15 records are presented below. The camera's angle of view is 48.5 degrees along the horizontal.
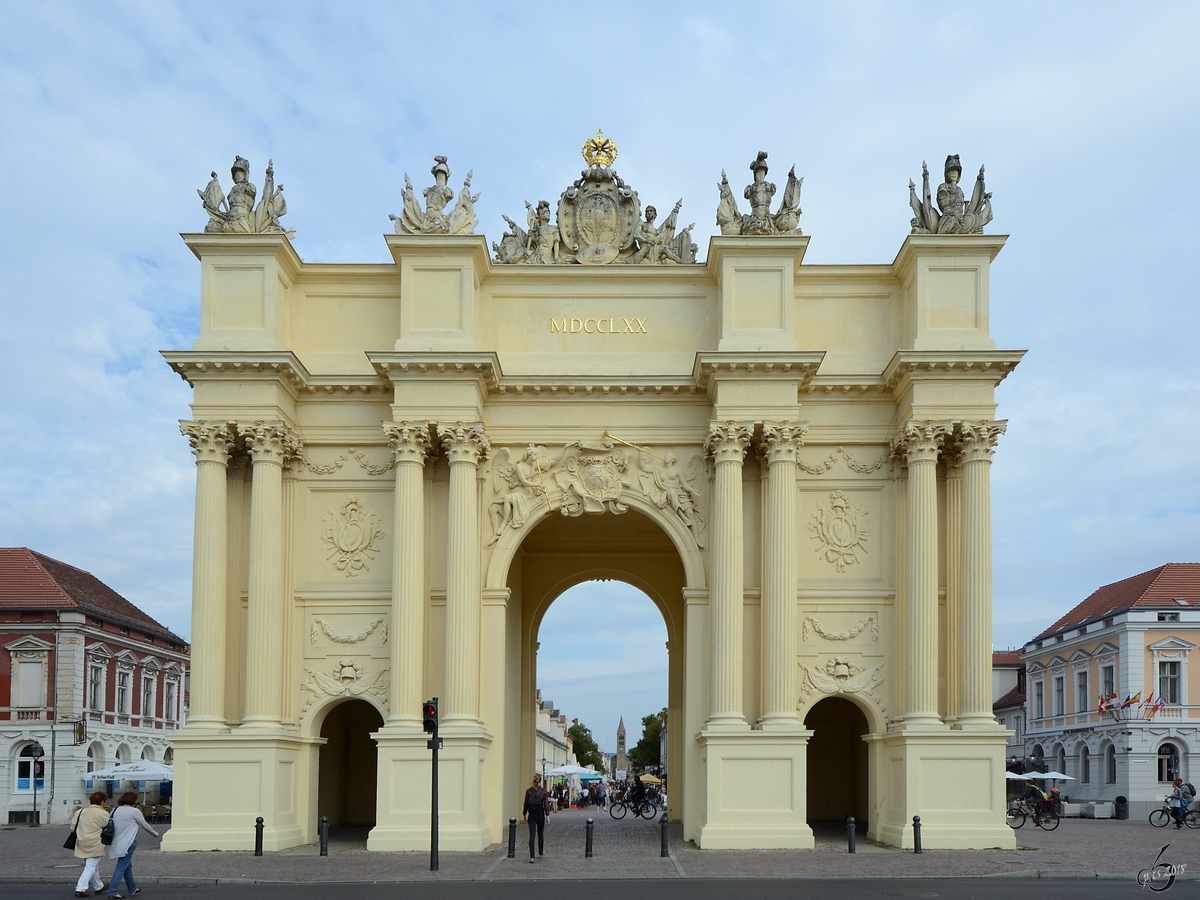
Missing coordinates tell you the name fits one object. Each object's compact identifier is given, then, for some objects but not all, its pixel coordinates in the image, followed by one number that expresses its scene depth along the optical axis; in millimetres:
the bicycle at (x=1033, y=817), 36188
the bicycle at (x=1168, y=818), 41022
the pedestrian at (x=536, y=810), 24266
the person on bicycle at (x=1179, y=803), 39531
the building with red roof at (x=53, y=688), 47094
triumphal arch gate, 26500
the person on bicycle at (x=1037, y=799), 37153
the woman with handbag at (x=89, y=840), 18250
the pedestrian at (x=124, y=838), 18391
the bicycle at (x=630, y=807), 41991
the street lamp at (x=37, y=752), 47203
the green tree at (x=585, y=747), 170750
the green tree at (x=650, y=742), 130000
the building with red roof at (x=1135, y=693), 53781
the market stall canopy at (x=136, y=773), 42438
